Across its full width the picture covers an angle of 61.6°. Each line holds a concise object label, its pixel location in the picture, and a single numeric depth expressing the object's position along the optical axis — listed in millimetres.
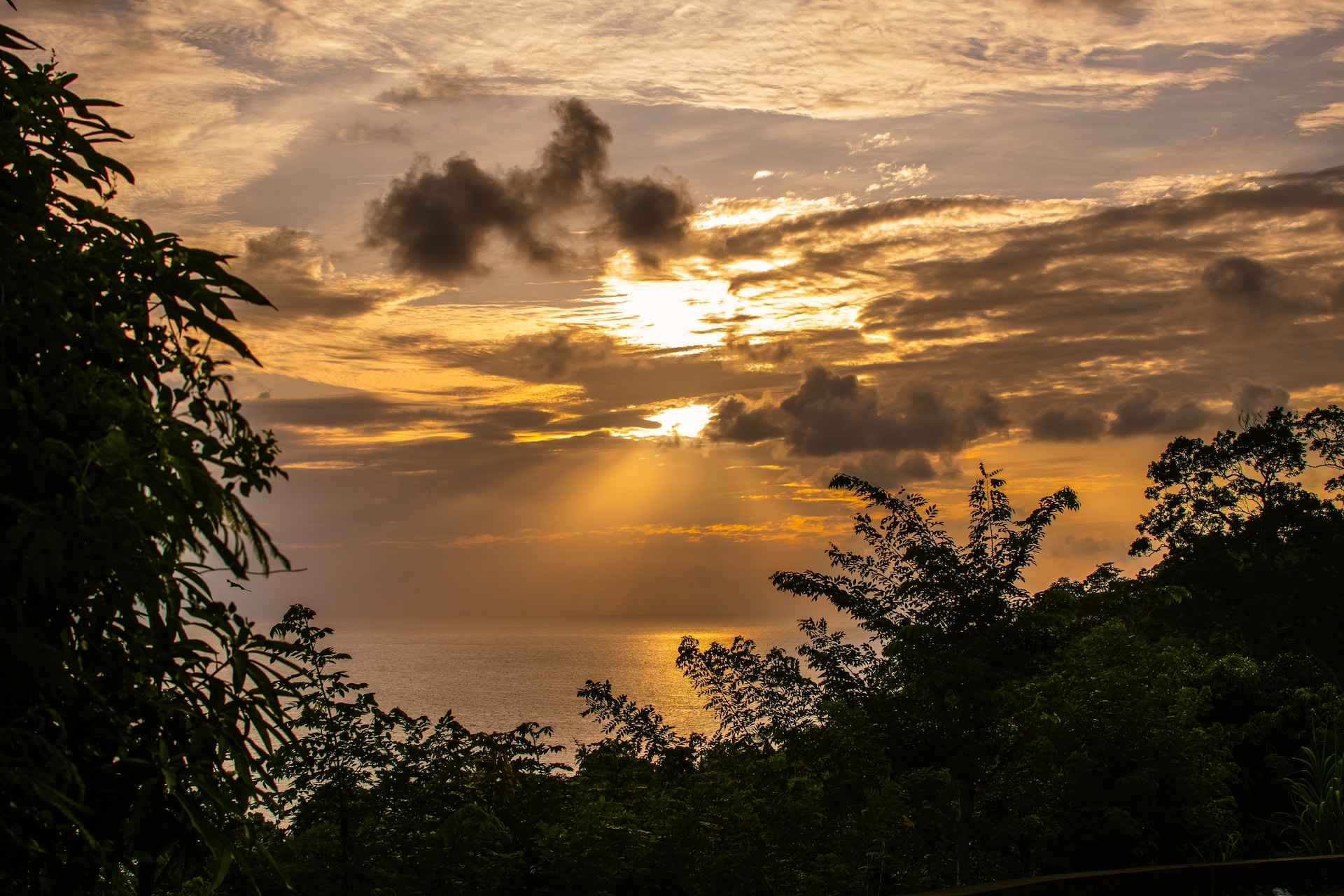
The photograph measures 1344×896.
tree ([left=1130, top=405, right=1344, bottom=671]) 41094
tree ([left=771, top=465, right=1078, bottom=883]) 11383
